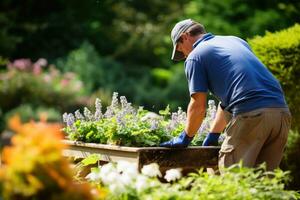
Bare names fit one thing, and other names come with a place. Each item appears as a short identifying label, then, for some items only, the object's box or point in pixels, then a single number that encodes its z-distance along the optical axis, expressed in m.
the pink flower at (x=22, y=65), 24.03
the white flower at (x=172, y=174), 5.97
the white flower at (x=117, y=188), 5.62
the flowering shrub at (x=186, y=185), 5.63
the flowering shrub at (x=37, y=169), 4.73
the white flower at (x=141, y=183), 5.62
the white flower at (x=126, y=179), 5.65
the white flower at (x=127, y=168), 5.71
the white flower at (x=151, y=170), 5.83
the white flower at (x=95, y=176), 6.16
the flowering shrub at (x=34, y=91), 23.06
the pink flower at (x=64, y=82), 23.79
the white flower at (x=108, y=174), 5.72
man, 7.25
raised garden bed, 7.49
